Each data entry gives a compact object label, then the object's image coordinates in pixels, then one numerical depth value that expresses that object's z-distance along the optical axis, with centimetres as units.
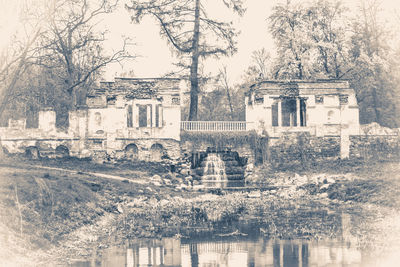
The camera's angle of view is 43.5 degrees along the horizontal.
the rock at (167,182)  2584
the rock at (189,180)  2656
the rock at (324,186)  2248
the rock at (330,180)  2314
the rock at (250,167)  2837
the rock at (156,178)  2598
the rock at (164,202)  1986
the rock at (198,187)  2464
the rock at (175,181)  2637
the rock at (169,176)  2679
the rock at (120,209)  1773
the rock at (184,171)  2785
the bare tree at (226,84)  4702
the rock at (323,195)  2142
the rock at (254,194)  2261
